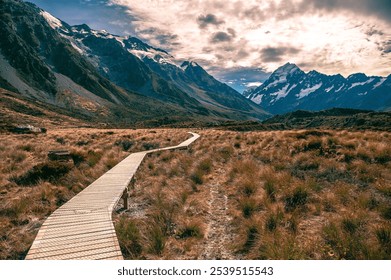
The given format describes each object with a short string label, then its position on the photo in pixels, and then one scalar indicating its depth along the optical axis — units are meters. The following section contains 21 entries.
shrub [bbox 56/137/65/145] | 31.85
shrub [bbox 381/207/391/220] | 8.11
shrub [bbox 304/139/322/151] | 17.34
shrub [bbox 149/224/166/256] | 7.33
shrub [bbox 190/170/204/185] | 13.71
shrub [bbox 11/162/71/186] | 13.18
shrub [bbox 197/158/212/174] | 15.87
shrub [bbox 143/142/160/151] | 28.73
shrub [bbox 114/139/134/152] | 28.83
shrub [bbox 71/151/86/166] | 17.77
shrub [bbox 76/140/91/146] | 30.52
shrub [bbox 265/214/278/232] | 8.00
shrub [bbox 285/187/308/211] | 9.68
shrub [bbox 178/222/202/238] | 8.24
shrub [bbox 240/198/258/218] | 9.41
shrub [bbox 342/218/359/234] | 7.50
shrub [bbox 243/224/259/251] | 7.43
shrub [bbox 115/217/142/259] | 7.26
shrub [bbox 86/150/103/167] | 17.08
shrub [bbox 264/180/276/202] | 10.37
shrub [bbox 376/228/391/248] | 6.62
